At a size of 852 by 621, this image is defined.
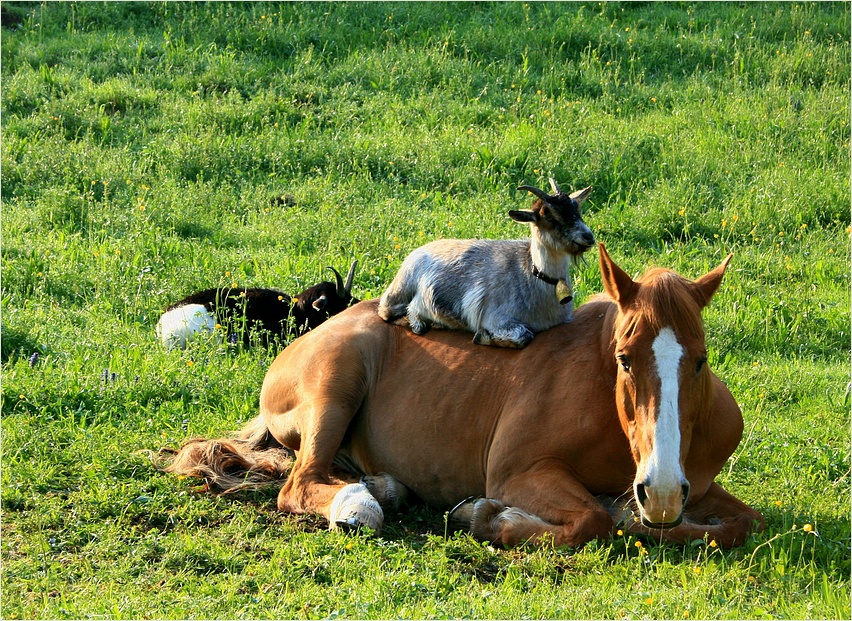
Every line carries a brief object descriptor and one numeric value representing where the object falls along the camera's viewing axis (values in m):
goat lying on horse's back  11.32
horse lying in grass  9.48
